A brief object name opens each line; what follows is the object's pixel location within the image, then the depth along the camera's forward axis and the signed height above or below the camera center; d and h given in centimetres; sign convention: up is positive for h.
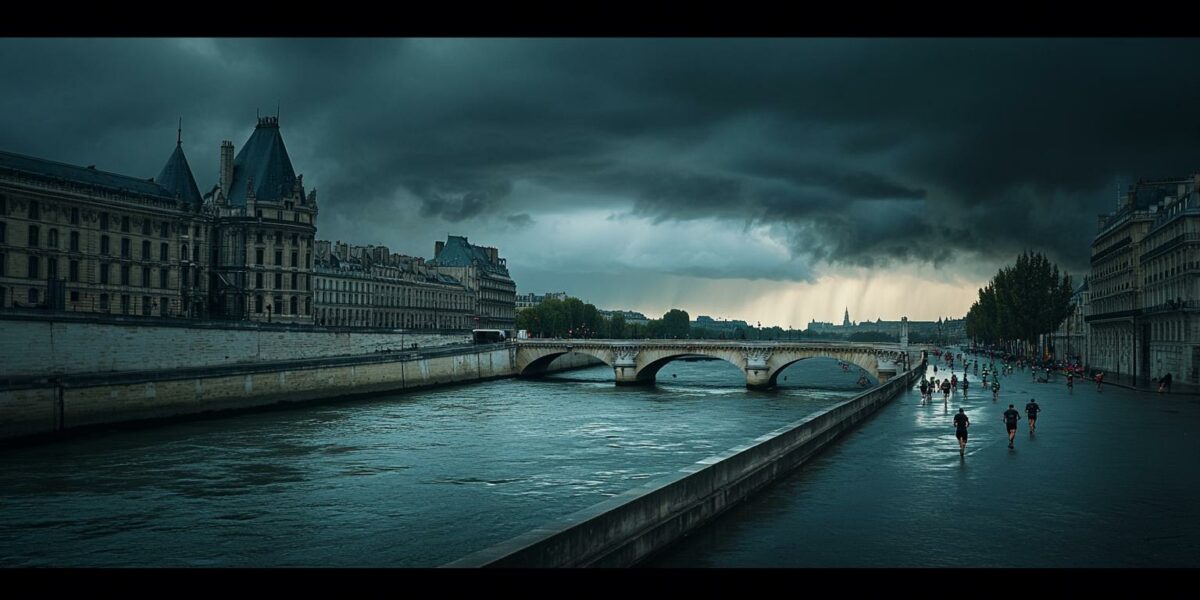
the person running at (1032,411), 3741 -321
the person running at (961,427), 3036 -314
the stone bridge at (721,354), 8694 -240
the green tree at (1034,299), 11006 +398
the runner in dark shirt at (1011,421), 3247 -313
